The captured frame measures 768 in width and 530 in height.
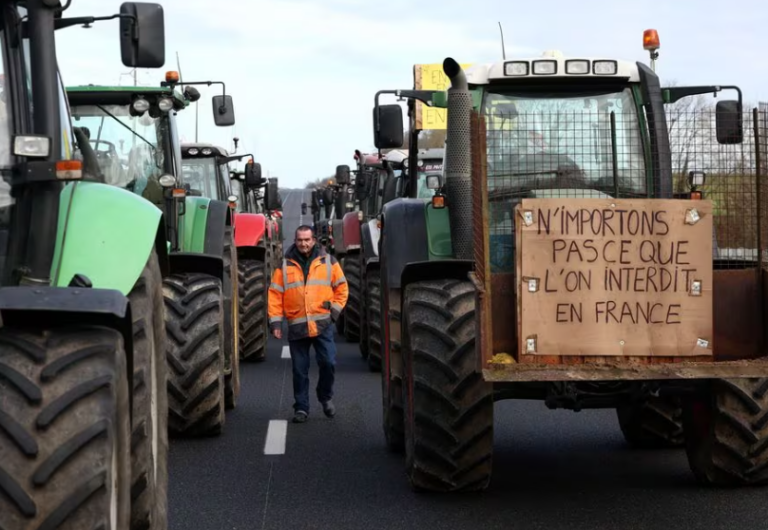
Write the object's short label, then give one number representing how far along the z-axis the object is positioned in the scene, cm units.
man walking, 1253
